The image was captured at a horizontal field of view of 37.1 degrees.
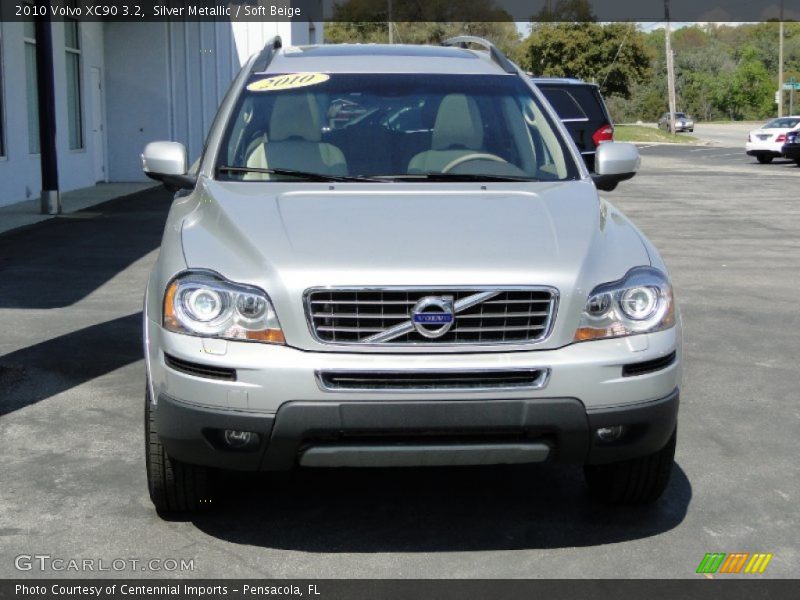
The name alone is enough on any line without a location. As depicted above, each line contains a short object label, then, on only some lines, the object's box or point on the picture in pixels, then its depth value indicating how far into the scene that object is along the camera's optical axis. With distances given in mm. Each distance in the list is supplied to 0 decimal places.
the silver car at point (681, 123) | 75312
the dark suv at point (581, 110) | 17656
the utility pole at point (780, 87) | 73812
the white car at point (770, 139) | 36281
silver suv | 3943
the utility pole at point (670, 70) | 58612
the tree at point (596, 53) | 81625
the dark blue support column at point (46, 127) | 17688
